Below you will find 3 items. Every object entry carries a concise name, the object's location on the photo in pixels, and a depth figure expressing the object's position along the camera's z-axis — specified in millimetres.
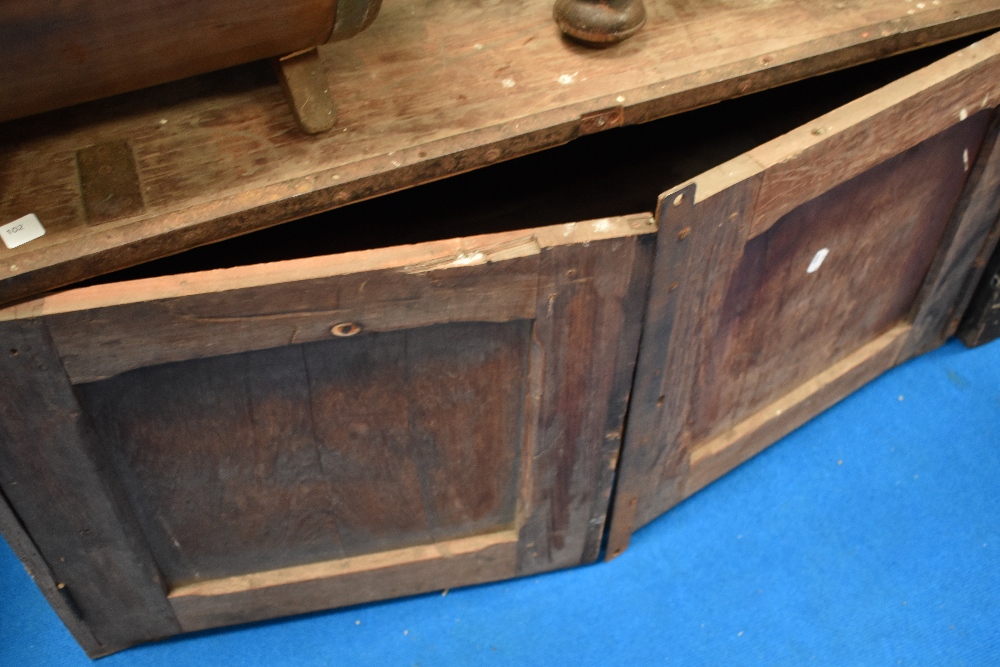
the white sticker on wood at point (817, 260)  1426
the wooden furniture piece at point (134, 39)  999
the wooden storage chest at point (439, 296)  1097
